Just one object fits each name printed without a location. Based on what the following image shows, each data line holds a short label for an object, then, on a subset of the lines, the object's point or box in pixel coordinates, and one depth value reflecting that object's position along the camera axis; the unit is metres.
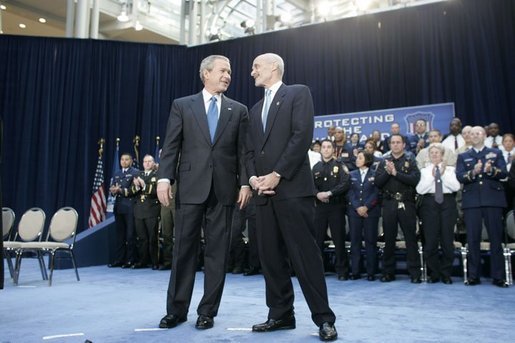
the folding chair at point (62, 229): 4.77
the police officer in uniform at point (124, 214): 6.84
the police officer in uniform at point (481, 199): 4.51
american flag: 8.59
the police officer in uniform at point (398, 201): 4.84
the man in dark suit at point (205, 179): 2.57
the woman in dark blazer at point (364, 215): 5.13
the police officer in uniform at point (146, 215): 6.66
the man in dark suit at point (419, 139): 6.57
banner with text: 7.72
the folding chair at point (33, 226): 5.20
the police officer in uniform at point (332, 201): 5.21
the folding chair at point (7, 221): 5.16
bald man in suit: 2.29
